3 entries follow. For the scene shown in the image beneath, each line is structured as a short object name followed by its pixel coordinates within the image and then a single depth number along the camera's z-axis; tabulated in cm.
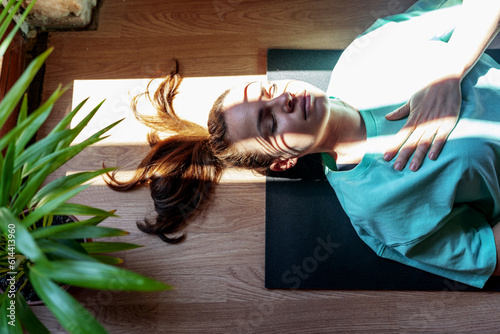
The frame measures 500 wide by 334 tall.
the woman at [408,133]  129
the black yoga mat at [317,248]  152
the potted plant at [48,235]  72
